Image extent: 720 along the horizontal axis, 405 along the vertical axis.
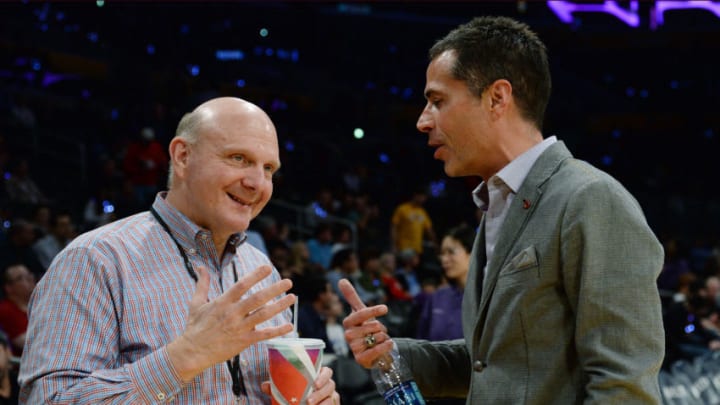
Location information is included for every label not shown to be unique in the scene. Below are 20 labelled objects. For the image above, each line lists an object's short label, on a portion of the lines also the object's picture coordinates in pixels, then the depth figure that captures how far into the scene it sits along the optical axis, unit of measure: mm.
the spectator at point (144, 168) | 9703
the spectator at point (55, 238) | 7492
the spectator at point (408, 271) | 10703
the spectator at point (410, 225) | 11711
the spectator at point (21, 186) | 9117
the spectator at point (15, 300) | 5941
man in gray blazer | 2074
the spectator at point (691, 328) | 8180
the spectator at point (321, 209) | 12062
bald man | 2033
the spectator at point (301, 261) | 8625
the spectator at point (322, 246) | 10438
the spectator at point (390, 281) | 9750
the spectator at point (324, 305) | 6976
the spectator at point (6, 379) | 4445
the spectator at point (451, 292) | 5676
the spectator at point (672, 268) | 12109
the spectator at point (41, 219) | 7975
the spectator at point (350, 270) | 9070
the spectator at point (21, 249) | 7156
